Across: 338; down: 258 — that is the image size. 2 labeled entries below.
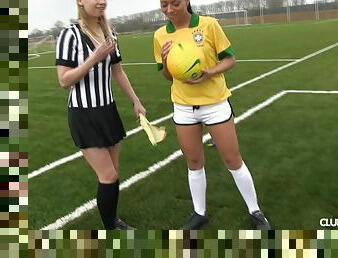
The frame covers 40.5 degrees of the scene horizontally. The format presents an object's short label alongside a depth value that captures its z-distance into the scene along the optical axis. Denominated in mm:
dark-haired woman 3631
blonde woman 3449
